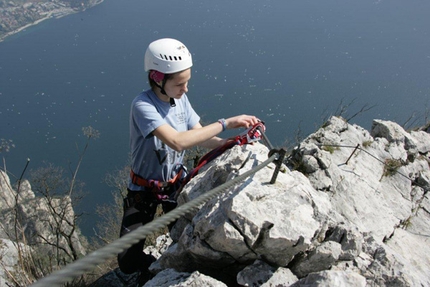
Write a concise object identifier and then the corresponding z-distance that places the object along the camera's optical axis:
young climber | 2.75
